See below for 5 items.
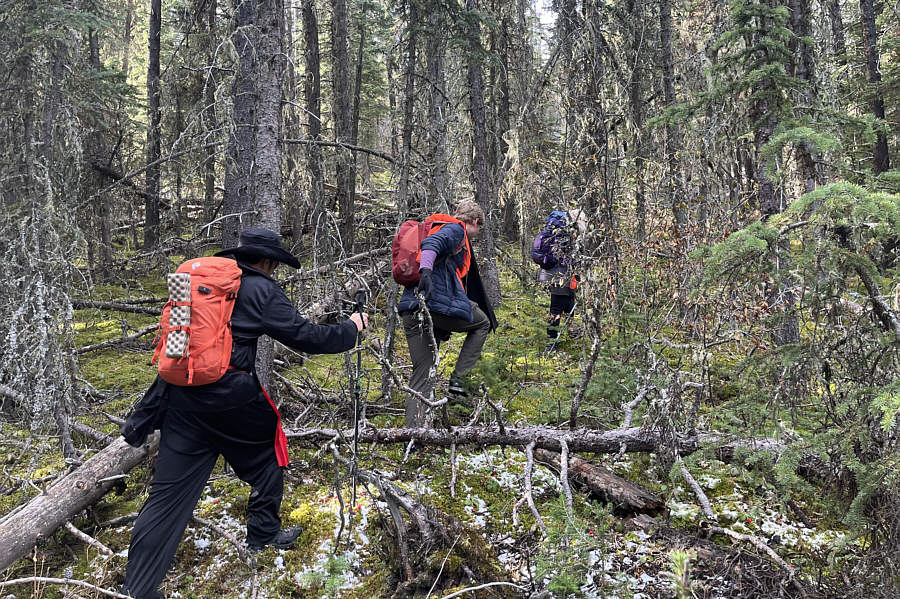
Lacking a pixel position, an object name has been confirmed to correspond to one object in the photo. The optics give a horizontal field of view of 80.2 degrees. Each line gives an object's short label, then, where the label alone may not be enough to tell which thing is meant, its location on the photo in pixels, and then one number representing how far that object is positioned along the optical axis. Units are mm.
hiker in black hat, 3303
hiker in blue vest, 5074
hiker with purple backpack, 7727
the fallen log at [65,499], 3459
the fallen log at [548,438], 4602
